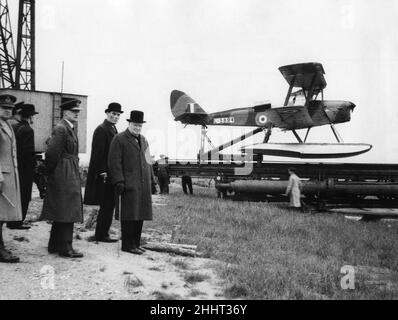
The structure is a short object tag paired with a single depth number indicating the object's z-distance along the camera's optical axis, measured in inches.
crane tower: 927.0
